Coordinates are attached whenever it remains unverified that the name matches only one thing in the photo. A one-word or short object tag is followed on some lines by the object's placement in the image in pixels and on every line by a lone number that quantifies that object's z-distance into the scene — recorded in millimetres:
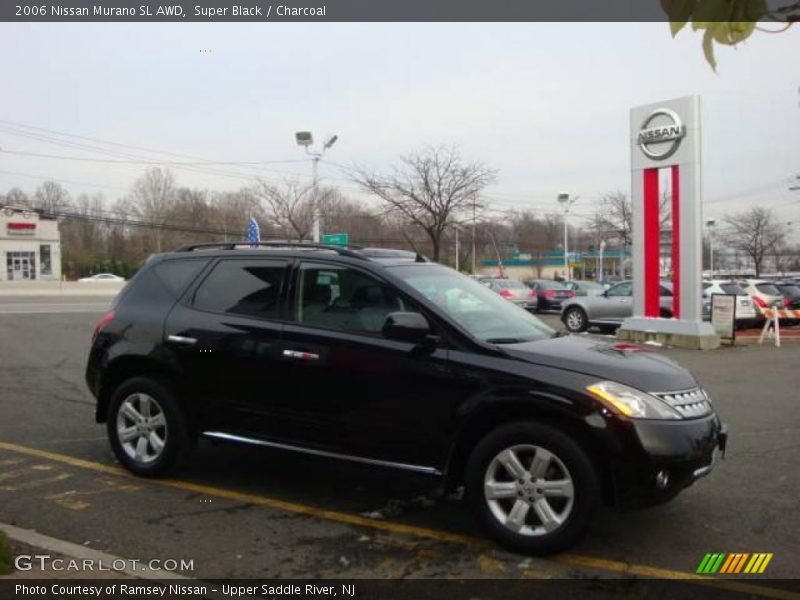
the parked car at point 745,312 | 18312
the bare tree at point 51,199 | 71062
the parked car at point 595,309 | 19647
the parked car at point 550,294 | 26156
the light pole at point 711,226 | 66206
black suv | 3914
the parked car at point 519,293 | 26266
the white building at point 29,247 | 65375
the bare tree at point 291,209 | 39188
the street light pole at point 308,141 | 25000
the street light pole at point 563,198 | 48875
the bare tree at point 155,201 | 70438
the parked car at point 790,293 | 23372
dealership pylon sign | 14344
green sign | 25866
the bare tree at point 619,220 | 51125
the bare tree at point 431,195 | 31359
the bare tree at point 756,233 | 72250
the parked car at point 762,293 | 19078
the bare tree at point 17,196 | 70162
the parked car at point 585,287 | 29375
